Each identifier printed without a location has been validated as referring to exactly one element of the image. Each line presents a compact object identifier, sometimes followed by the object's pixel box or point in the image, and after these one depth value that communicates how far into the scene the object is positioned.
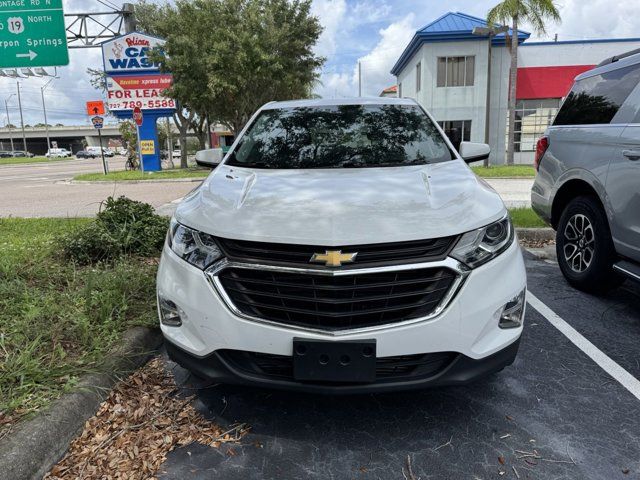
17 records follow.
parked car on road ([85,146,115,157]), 80.14
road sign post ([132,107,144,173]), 21.66
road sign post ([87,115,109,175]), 21.21
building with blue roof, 24.86
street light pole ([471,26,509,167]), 21.42
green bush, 4.86
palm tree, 20.70
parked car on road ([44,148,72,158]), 84.30
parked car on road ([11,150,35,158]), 80.60
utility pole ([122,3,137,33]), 19.50
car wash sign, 21.56
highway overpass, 101.38
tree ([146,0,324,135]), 20.34
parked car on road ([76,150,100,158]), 77.19
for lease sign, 22.38
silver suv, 3.63
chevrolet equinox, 2.18
